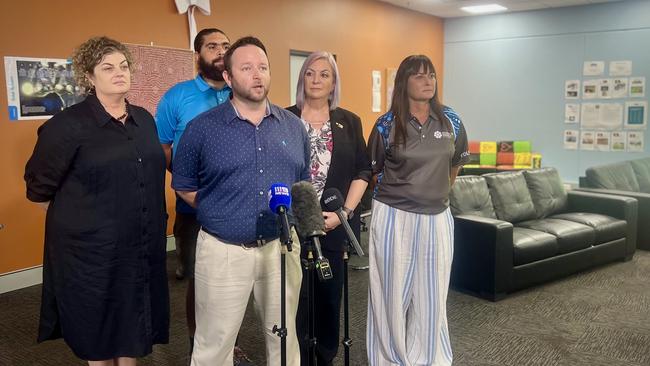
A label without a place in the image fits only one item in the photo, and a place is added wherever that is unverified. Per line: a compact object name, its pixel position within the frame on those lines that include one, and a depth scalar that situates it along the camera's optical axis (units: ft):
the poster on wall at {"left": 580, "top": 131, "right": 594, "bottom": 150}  24.68
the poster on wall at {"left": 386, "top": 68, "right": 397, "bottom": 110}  26.17
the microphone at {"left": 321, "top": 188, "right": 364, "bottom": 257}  6.10
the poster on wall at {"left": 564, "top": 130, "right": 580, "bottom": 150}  25.13
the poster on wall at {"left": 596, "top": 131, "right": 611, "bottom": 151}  24.23
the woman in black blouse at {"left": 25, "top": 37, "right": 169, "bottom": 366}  6.39
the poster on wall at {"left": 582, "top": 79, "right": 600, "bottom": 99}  24.27
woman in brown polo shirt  8.13
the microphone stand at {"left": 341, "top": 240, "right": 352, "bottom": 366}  6.37
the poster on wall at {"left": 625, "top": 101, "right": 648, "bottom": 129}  23.18
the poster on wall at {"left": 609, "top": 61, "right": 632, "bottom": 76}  23.36
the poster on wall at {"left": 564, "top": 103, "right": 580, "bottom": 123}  24.97
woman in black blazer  7.90
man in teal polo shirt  8.41
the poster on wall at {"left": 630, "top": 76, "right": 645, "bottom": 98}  23.09
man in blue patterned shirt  6.22
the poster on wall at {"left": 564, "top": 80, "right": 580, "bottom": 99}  24.81
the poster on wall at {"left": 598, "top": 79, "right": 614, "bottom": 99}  23.86
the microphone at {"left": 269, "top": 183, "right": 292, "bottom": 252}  5.42
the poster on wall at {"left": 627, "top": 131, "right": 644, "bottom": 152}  23.41
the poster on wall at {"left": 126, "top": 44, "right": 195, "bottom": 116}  15.62
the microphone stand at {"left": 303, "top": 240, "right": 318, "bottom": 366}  6.06
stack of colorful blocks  25.79
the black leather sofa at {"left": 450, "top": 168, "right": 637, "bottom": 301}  13.15
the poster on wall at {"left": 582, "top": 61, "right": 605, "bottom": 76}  24.02
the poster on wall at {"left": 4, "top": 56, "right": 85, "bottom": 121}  13.21
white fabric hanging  16.58
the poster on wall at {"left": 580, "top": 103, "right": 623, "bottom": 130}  23.84
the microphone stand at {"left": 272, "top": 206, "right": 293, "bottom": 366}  5.41
